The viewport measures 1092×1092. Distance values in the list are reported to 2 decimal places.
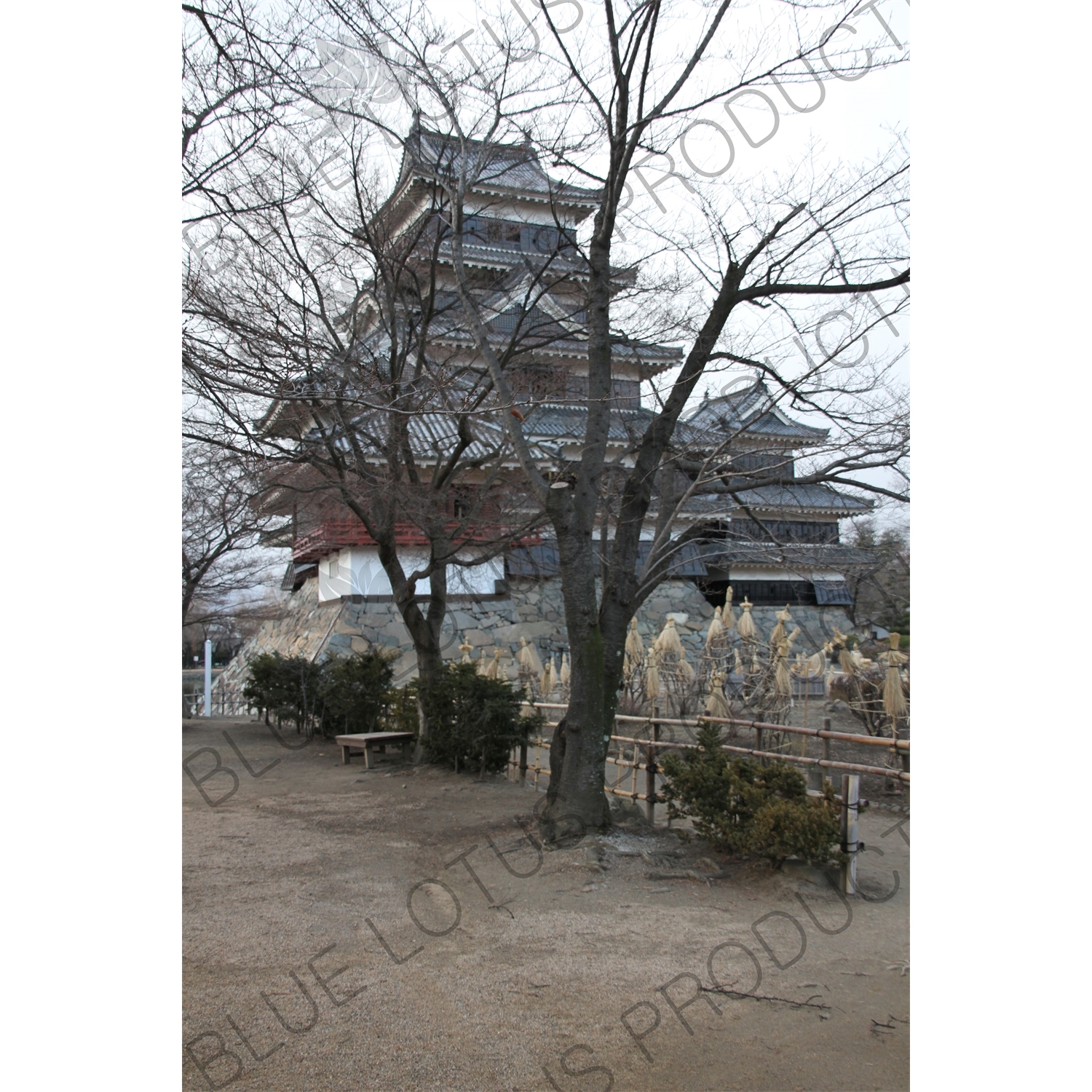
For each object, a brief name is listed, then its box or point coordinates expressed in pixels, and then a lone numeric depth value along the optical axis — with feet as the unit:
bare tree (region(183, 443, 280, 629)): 26.63
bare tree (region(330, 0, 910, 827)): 18.97
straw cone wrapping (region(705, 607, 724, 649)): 41.22
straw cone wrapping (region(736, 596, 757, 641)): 39.04
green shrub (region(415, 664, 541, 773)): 28.60
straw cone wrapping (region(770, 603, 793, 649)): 36.45
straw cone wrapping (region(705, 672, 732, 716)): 32.17
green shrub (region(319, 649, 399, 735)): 37.86
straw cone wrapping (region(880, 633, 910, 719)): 28.02
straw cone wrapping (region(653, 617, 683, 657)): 37.11
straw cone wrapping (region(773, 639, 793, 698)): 35.50
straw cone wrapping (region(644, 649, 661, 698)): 37.83
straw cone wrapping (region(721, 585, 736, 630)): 45.94
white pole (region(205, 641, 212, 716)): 57.62
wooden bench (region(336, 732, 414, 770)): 31.65
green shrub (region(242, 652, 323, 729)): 40.91
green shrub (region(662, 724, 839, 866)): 16.71
